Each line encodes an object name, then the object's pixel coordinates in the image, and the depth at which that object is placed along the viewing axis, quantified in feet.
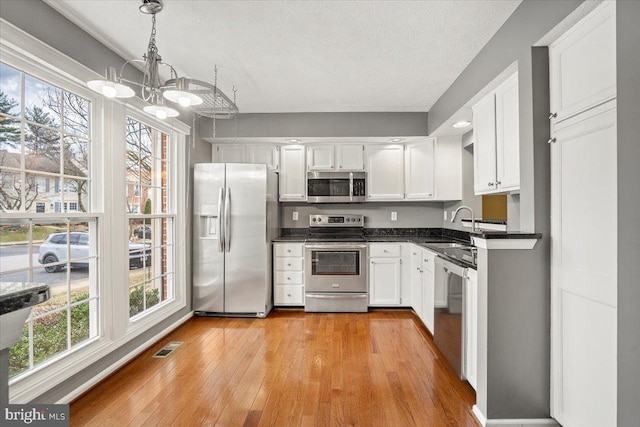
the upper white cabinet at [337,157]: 14.79
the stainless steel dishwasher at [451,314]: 7.95
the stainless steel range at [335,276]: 13.65
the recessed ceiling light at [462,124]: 11.76
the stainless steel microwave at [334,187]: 14.78
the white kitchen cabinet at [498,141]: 7.56
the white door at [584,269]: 4.87
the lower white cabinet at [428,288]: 10.59
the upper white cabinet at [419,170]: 14.34
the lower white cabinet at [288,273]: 13.93
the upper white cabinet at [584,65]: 4.84
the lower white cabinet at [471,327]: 7.20
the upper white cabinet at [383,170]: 14.82
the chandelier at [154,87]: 5.58
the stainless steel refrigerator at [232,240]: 12.97
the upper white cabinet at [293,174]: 14.91
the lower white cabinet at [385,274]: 13.80
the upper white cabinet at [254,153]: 14.99
